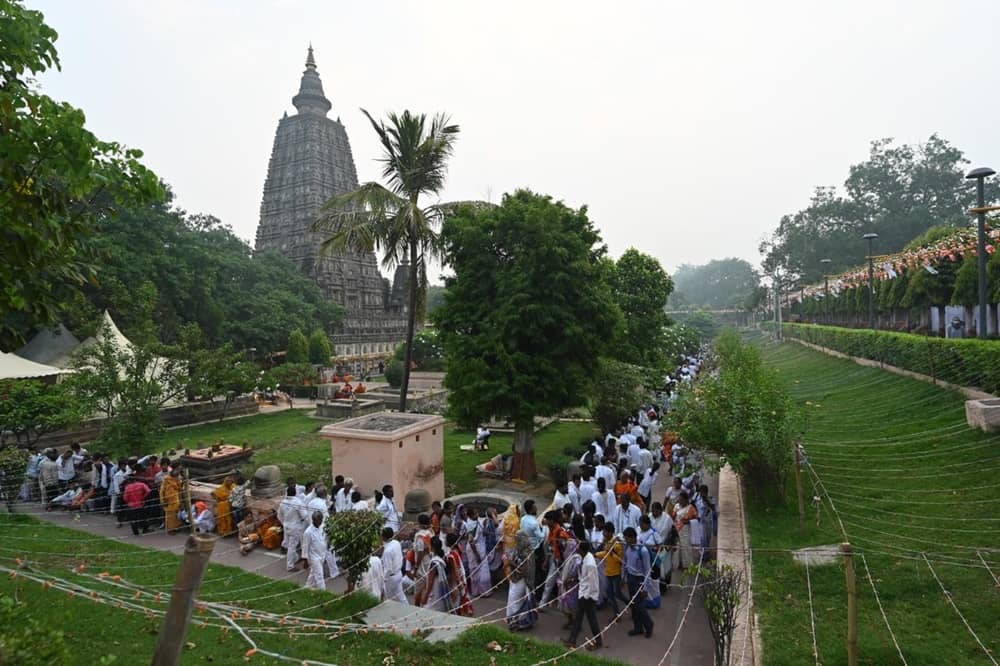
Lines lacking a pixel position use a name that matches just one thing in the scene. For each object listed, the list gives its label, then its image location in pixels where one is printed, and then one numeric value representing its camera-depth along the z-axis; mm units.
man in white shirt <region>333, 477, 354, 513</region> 9008
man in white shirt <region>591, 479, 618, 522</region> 8758
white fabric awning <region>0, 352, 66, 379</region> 17172
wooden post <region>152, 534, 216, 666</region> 2603
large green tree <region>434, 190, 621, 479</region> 11609
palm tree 13391
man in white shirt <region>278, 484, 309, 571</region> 8570
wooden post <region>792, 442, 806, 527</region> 8328
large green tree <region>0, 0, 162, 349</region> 3443
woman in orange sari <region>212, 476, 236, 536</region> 9773
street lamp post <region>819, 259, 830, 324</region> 34550
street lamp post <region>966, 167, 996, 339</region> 12516
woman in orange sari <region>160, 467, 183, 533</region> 10012
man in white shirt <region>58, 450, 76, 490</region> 11867
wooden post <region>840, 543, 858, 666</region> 4195
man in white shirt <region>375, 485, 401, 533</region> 8414
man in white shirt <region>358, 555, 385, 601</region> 6867
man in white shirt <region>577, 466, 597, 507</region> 8944
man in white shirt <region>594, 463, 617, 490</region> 9375
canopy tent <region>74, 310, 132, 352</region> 19453
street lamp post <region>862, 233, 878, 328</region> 22547
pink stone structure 10469
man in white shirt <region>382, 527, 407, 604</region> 7051
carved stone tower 50406
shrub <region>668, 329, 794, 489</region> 9305
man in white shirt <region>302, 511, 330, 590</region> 7703
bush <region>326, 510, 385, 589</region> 6898
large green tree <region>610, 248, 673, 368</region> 20500
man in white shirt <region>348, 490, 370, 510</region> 8398
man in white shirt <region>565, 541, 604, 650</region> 6184
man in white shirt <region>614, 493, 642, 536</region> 8008
